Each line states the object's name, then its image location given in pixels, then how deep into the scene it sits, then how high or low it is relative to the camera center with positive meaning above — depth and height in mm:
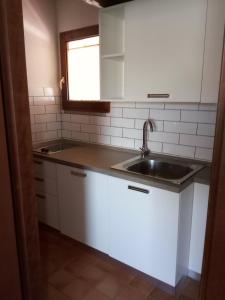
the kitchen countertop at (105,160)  1620 -521
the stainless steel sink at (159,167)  1887 -550
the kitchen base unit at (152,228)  1613 -902
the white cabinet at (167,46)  1468 +327
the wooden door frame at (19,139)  603 -110
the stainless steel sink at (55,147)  2410 -534
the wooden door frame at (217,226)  803 -444
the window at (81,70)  2422 +271
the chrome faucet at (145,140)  2057 -371
